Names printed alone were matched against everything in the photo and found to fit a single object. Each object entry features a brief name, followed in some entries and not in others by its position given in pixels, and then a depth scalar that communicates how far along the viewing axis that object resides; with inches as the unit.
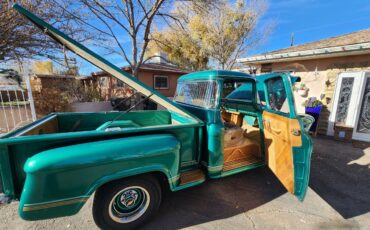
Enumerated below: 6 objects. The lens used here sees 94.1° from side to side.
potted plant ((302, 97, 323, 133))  236.8
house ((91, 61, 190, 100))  542.3
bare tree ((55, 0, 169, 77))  346.0
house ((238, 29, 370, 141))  208.4
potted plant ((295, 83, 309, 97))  254.4
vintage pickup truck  66.0
